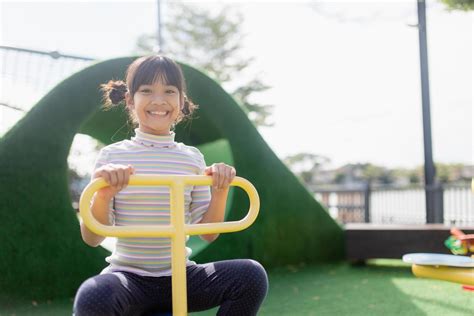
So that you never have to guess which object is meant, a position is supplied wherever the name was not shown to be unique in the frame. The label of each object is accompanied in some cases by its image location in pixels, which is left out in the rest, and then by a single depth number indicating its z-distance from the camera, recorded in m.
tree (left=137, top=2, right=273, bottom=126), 20.22
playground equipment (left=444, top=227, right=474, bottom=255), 3.17
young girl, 1.39
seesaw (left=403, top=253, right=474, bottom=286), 2.76
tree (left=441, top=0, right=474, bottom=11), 5.67
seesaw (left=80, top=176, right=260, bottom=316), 1.32
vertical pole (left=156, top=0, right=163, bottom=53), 9.15
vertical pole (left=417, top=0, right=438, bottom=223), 6.14
